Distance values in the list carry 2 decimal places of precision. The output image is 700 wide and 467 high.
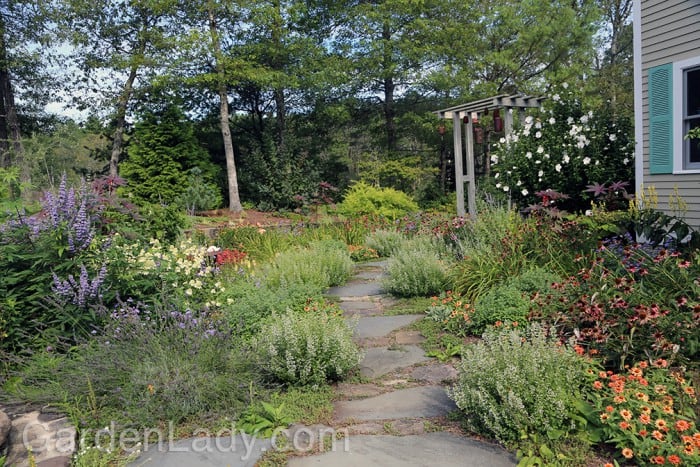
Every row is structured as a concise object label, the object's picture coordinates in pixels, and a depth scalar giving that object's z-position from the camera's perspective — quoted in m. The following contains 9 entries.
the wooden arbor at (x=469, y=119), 9.55
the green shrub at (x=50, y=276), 3.47
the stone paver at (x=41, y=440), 2.44
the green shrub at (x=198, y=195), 11.83
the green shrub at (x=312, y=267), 5.24
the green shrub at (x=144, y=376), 2.79
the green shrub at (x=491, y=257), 4.76
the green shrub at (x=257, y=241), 7.40
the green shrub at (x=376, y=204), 10.59
